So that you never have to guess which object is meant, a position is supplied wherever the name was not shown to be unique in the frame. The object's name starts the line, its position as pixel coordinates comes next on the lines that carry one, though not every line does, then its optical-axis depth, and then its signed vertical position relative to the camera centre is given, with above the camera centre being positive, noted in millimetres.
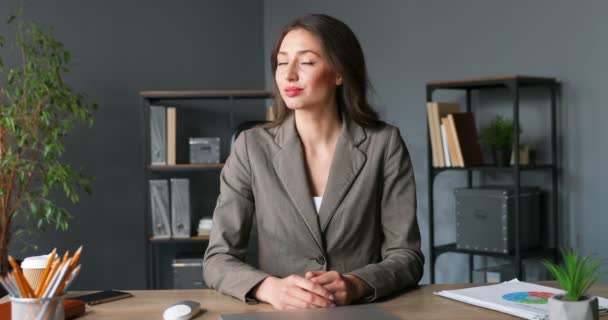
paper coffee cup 1396 -191
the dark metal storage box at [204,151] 4379 +84
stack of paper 1469 -290
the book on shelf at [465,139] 3689 +108
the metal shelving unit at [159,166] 4262 -1
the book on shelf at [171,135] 4281 +176
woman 1896 -45
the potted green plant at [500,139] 3572 +100
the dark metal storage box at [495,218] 3527 -281
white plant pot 1232 -249
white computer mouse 1455 -287
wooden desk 1501 -303
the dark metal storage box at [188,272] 4316 -616
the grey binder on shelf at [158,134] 4281 +182
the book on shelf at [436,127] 3776 +175
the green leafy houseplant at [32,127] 3574 +198
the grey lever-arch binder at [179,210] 4297 -255
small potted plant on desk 1232 -230
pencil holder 1226 -231
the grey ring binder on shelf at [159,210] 4293 -253
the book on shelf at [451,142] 3705 +94
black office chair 3576 +193
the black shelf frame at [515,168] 3439 -37
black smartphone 1647 -292
